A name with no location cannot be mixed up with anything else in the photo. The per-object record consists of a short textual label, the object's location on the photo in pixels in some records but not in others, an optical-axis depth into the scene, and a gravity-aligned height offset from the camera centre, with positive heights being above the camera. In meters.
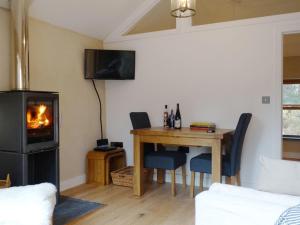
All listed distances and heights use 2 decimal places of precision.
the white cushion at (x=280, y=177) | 1.41 -0.35
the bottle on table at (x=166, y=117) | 3.76 -0.11
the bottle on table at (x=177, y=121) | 3.56 -0.15
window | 5.82 +0.03
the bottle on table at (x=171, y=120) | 3.72 -0.14
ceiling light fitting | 2.57 +0.95
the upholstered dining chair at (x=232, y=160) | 2.91 -0.55
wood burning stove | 2.59 -0.22
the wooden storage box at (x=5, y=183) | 2.40 -0.63
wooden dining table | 2.90 -0.34
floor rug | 2.65 -1.01
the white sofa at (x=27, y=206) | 1.25 -0.44
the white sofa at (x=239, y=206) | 1.10 -0.40
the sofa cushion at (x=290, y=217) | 0.93 -0.36
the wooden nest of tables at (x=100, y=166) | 3.81 -0.77
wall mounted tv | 3.92 +0.64
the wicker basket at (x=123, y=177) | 3.67 -0.88
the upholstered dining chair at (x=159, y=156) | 3.28 -0.55
